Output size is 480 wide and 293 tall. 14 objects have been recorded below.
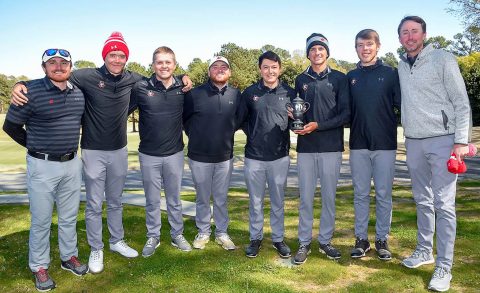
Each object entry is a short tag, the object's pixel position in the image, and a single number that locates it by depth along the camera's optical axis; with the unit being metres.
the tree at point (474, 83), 35.66
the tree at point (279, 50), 110.51
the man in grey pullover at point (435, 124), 4.94
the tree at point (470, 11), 22.80
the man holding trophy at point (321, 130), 5.72
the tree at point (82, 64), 68.41
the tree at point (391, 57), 102.26
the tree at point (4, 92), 88.12
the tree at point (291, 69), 47.91
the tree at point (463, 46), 92.94
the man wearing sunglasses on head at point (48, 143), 5.06
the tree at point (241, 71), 44.38
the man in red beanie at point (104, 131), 5.59
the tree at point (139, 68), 49.56
